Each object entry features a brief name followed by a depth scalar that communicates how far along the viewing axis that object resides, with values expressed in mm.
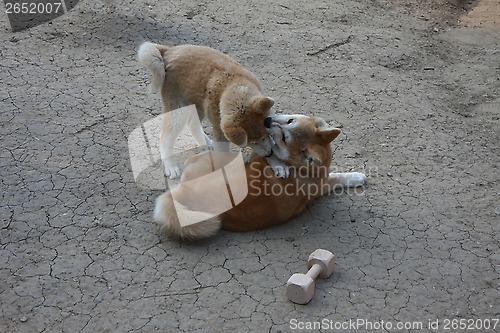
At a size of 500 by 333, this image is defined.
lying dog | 3414
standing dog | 3492
